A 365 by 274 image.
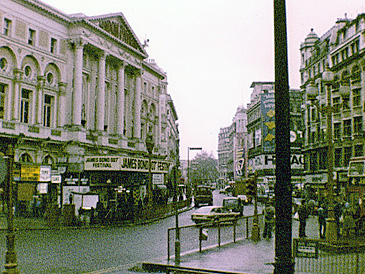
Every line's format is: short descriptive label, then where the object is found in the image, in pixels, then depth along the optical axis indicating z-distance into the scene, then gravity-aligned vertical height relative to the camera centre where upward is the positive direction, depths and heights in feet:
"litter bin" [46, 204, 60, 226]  92.84 -9.35
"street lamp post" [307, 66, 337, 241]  55.67 +2.44
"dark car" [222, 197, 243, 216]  117.97 -8.49
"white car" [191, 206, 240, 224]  97.47 -9.20
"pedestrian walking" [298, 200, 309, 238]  68.59 -6.97
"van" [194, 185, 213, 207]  171.83 -9.28
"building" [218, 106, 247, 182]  520.71 +45.79
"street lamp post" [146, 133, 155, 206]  93.91 +6.08
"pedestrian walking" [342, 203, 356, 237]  68.44 -7.94
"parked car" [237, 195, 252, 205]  184.12 -11.80
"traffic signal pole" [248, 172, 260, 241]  69.56 -7.25
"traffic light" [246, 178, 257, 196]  73.92 -2.54
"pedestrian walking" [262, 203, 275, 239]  71.00 -7.40
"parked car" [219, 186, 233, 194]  293.92 -10.93
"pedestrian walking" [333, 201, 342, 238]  74.25 -6.36
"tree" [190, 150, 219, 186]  583.37 +3.15
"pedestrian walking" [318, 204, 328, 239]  68.85 -7.15
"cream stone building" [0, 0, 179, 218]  120.88 +25.20
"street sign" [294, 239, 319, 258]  35.55 -5.92
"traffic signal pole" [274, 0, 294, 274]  20.40 +0.93
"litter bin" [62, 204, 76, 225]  95.55 -9.33
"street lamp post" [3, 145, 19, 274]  36.63 -5.46
